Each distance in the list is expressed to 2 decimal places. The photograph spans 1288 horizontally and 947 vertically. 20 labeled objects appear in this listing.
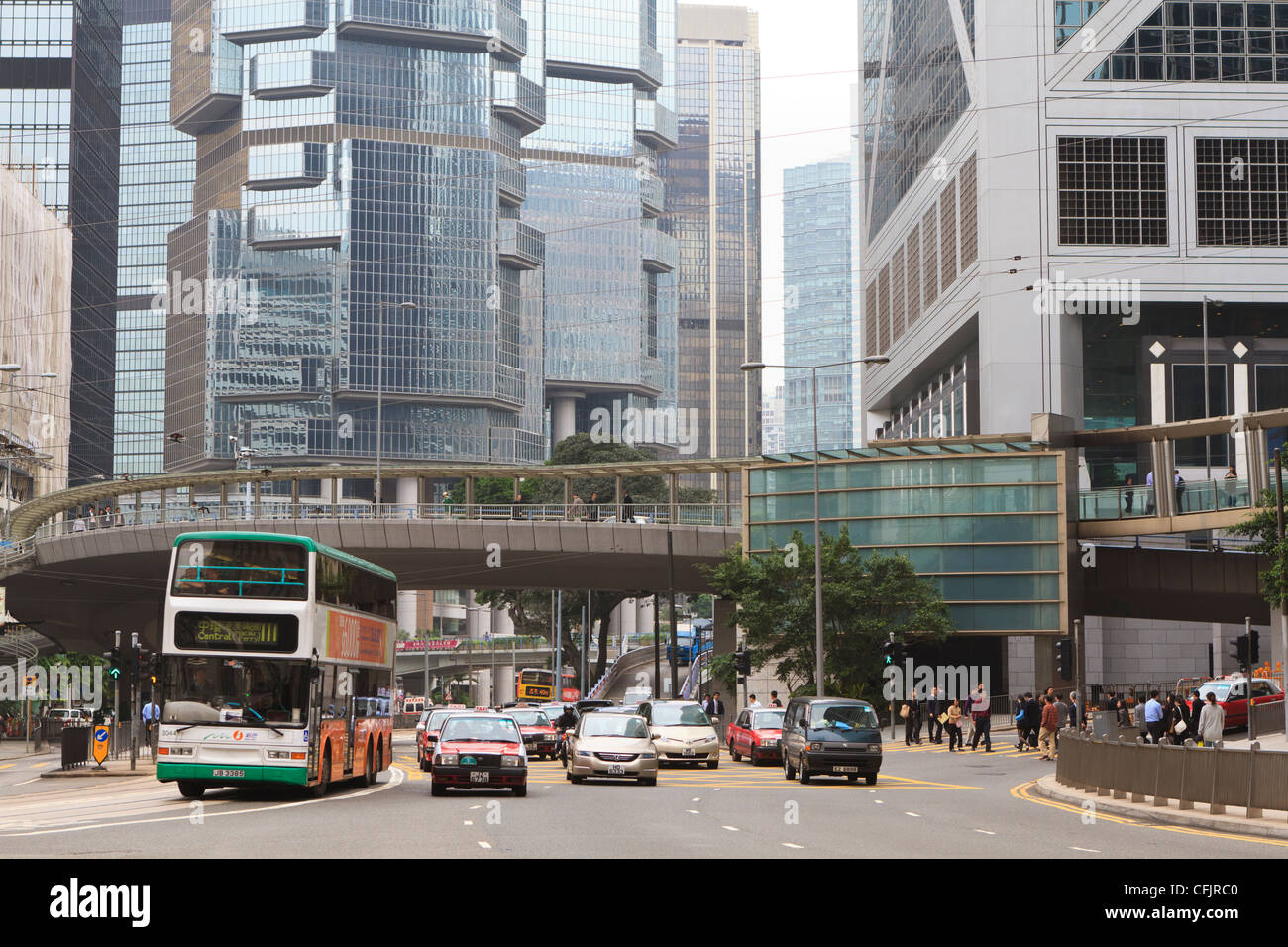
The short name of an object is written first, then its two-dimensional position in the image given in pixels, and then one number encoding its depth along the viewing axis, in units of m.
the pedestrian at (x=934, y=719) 47.76
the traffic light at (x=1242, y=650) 37.66
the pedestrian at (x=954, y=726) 44.25
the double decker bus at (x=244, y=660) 23.41
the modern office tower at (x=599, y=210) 182.25
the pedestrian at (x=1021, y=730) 42.97
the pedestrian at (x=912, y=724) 48.32
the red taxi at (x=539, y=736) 44.09
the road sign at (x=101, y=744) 39.78
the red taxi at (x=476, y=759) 25.53
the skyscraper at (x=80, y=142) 168.12
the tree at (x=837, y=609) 52.50
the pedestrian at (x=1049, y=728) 39.19
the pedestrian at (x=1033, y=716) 43.00
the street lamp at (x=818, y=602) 46.41
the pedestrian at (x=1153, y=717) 36.56
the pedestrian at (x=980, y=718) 43.09
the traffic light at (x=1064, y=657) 34.66
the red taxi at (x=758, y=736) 39.97
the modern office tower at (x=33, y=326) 101.44
